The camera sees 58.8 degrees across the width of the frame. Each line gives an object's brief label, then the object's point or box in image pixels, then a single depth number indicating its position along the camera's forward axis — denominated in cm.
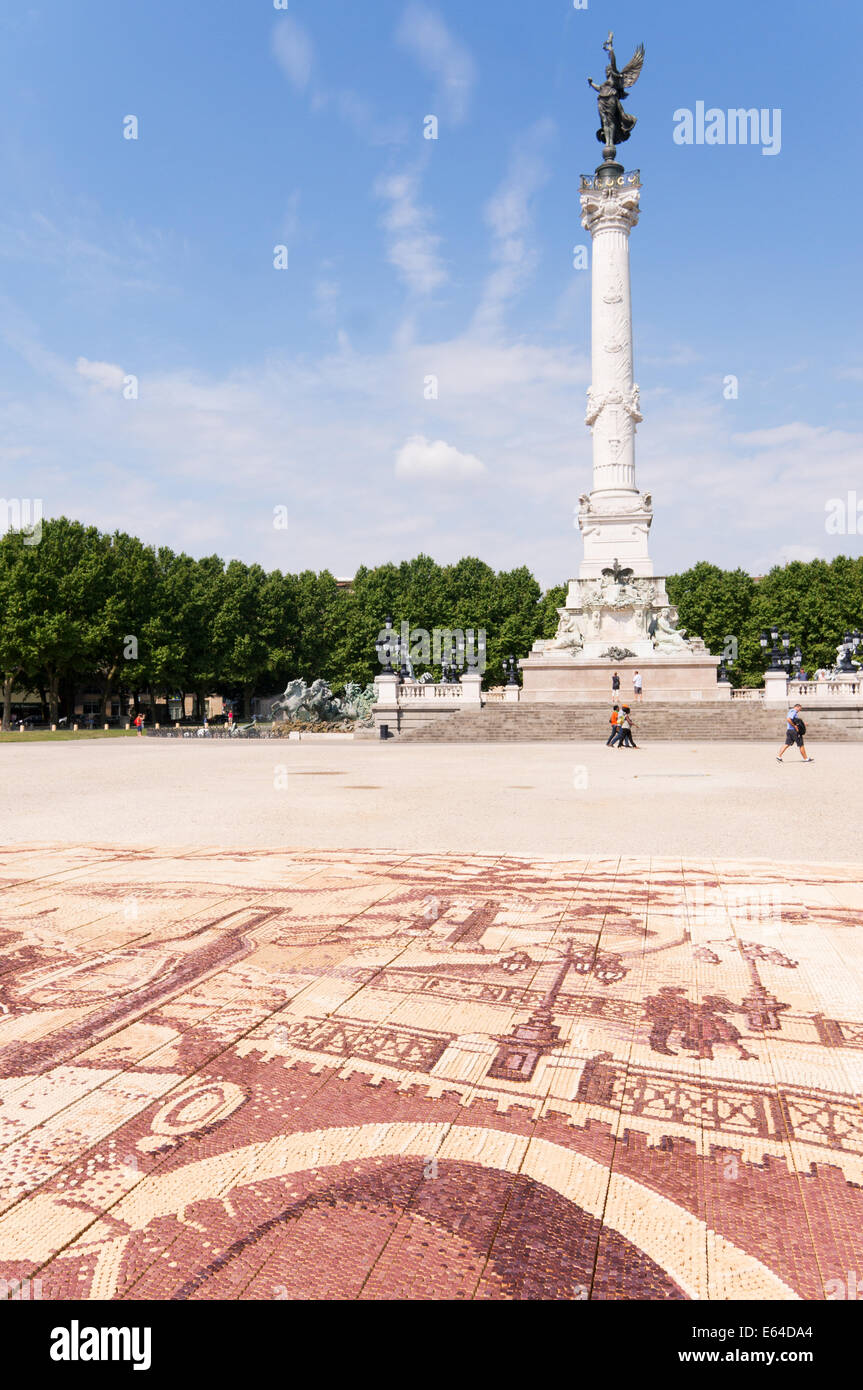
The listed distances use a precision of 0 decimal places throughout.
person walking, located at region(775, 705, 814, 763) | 2111
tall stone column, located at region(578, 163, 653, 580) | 4484
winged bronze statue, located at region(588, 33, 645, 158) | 4900
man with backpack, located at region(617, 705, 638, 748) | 2700
